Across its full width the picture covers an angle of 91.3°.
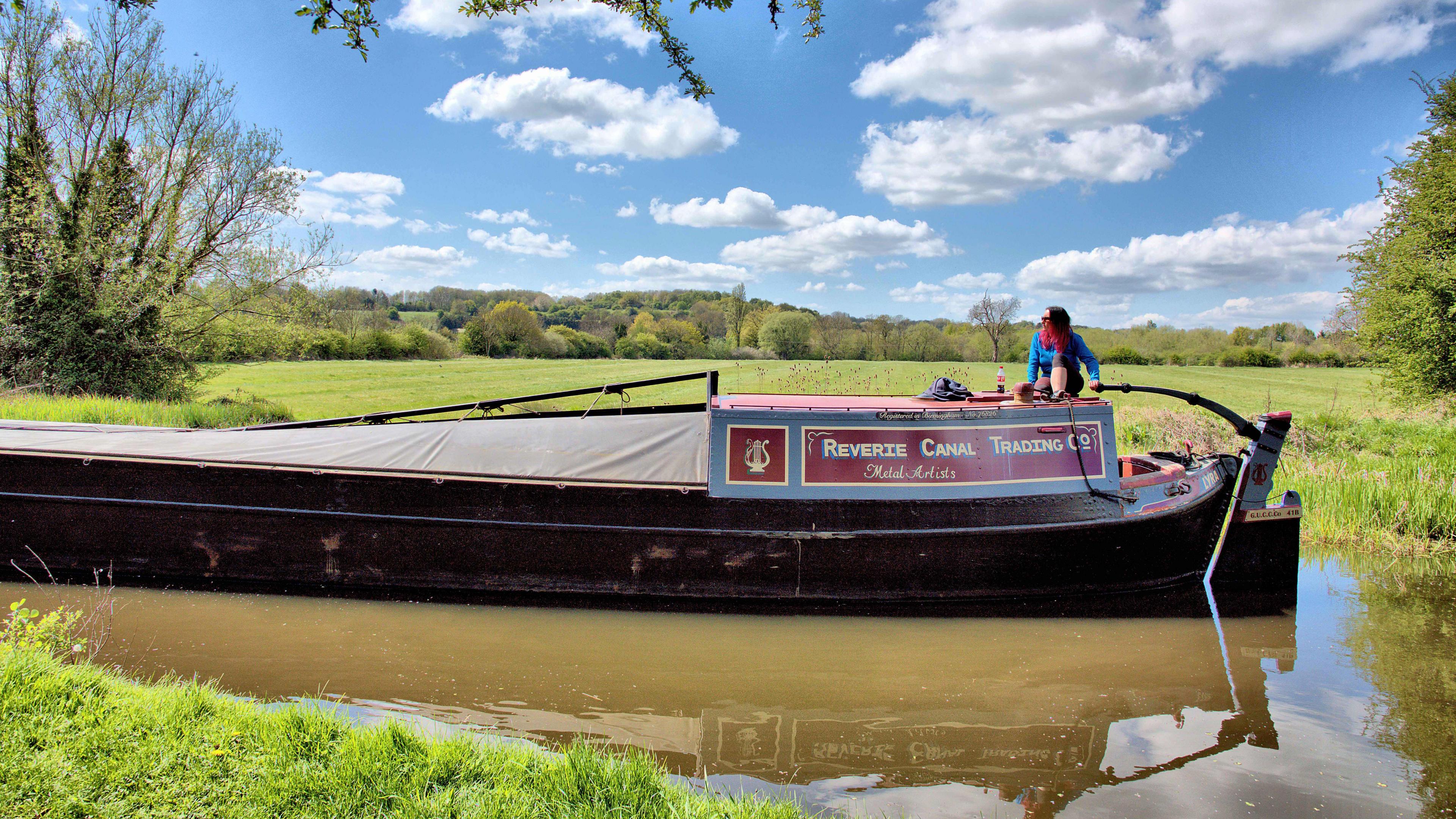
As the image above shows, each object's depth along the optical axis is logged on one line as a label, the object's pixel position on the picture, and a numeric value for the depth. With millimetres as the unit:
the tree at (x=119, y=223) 14422
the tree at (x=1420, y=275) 13062
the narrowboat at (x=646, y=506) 5453
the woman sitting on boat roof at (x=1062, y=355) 6285
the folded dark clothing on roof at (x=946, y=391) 6145
